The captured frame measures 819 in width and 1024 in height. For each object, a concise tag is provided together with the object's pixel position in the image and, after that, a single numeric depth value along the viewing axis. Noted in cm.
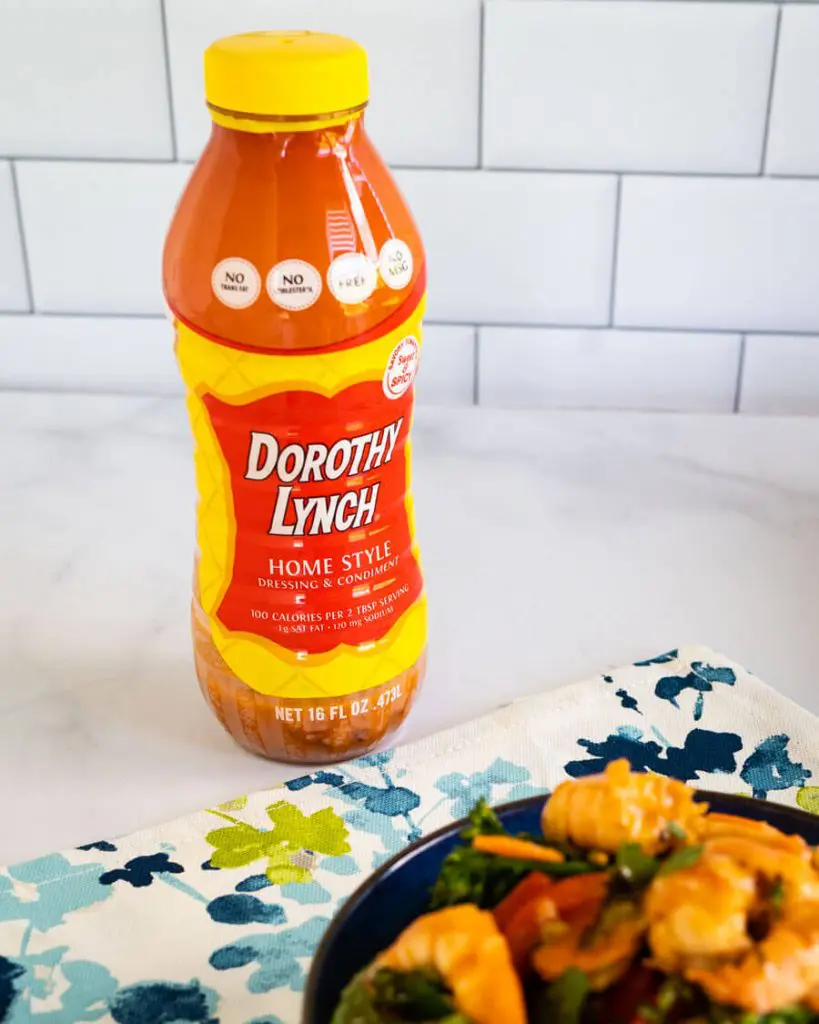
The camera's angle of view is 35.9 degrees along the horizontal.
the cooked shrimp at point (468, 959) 35
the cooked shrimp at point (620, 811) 39
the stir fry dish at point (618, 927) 34
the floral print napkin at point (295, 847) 52
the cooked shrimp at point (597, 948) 36
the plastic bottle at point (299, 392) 55
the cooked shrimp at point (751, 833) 39
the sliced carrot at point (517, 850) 41
